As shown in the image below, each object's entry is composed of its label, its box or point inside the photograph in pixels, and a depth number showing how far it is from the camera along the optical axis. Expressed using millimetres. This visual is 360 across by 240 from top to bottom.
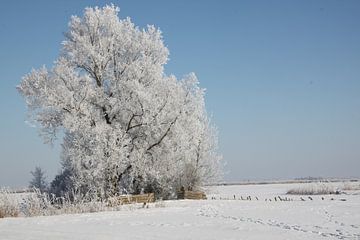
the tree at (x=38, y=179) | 53425
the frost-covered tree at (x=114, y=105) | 27781
